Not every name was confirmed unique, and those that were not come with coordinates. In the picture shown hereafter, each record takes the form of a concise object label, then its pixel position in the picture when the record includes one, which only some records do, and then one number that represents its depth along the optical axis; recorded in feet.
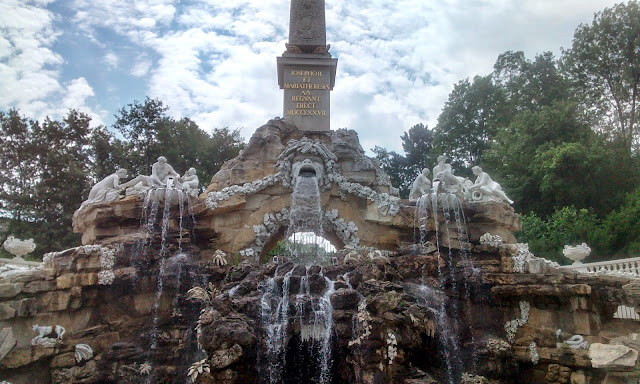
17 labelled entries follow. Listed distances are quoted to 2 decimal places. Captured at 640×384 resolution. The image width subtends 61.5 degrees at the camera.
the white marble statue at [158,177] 43.11
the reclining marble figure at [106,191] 41.57
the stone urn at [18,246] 39.42
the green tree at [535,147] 71.51
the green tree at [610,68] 74.69
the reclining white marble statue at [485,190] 43.09
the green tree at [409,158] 98.97
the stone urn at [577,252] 43.01
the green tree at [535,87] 84.99
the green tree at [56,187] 66.90
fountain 29.78
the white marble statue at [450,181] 44.52
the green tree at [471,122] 88.17
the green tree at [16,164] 69.46
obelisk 53.06
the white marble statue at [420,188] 45.68
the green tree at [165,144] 77.82
